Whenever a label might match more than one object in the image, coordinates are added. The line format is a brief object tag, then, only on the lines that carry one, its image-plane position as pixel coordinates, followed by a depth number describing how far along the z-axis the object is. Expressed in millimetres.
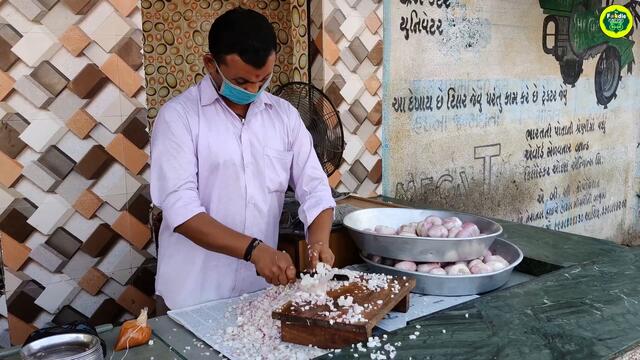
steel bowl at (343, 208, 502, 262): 1951
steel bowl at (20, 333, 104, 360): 1268
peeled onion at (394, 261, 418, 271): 1985
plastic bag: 1519
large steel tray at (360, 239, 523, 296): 1903
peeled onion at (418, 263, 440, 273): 1976
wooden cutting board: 1486
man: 1806
